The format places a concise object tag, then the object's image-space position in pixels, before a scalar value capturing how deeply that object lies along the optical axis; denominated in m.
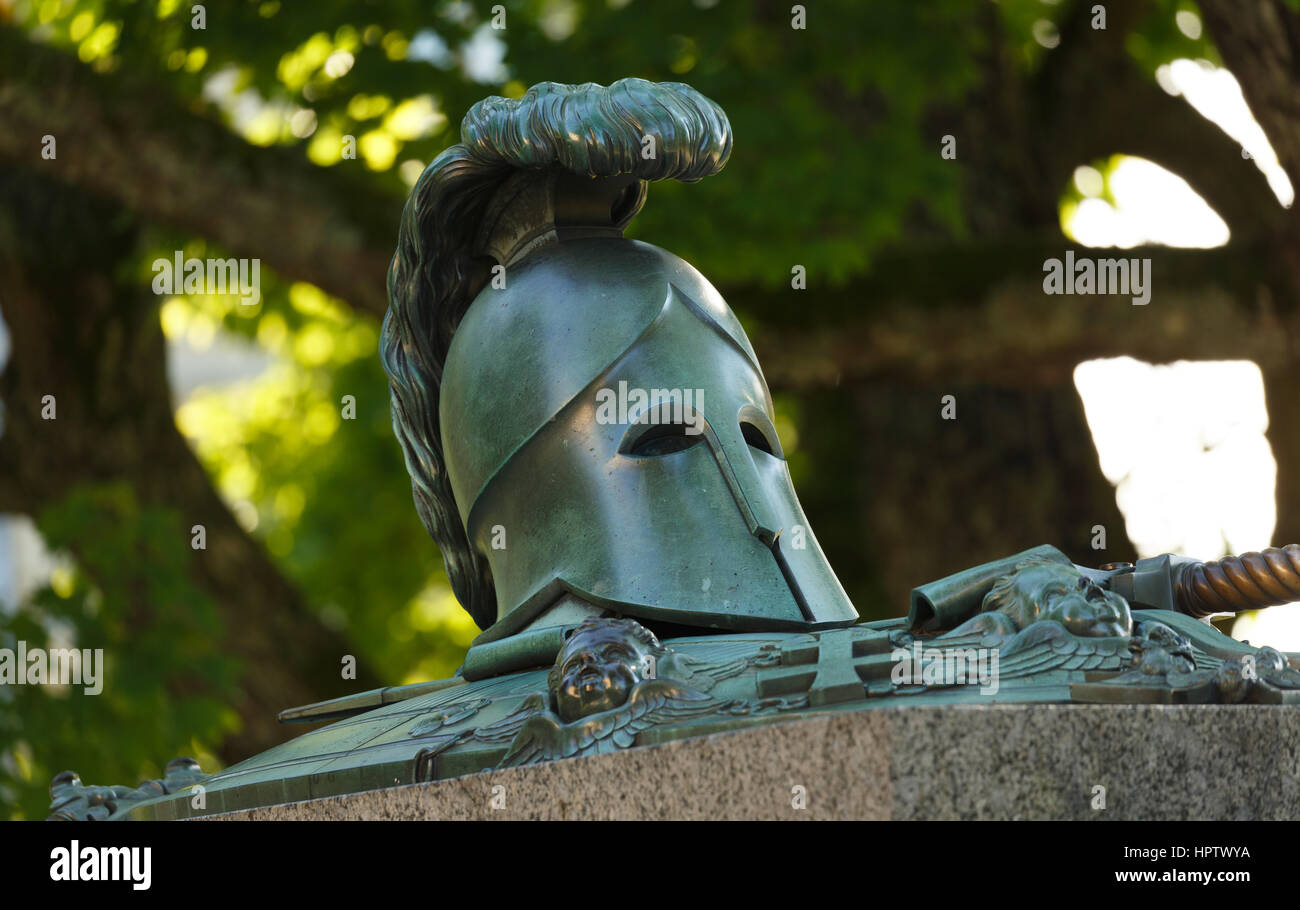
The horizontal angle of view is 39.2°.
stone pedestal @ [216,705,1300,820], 2.35
